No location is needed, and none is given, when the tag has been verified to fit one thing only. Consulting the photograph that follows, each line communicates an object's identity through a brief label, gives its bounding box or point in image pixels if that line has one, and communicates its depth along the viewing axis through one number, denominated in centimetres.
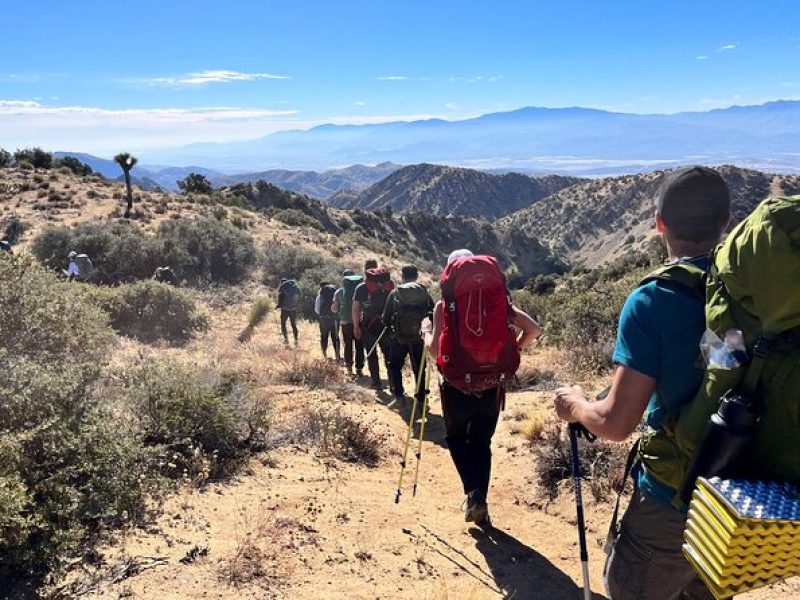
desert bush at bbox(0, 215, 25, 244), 2209
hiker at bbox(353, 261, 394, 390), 811
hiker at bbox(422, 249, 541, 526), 393
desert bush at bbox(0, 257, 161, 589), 300
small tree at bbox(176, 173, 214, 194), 4118
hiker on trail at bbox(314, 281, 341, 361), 1076
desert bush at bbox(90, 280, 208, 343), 1249
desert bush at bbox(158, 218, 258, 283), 2109
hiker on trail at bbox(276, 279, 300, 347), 1238
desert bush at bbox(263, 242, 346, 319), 2033
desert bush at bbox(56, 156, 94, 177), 3991
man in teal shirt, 203
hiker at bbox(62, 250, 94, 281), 1392
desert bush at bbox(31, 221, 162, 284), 1939
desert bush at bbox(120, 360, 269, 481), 462
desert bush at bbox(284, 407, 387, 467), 551
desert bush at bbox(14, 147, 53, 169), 3922
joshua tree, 2828
